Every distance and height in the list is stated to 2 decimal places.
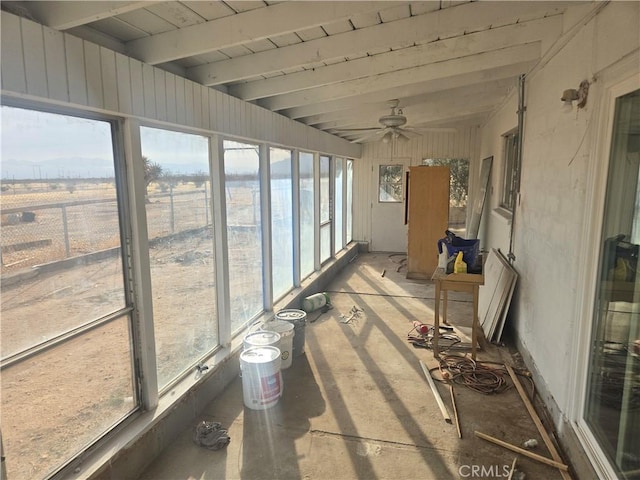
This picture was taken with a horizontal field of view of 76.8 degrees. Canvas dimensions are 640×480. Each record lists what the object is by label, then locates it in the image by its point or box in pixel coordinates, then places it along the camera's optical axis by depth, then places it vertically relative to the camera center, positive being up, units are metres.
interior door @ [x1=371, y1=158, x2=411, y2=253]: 8.95 -0.45
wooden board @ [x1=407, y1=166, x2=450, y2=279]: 6.79 -0.51
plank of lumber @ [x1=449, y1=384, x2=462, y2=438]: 2.79 -1.68
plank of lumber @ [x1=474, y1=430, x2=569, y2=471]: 2.39 -1.66
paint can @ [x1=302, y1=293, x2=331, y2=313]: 5.17 -1.51
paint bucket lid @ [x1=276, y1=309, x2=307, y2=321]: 3.92 -1.28
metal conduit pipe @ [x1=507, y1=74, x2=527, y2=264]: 4.07 +0.54
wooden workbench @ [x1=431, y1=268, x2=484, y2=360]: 3.82 -0.97
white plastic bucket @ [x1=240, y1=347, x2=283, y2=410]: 2.99 -1.42
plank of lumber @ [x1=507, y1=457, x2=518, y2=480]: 2.35 -1.67
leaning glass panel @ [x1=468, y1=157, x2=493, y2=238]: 6.70 -0.22
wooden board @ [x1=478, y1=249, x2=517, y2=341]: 4.10 -1.20
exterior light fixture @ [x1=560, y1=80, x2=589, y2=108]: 2.39 +0.55
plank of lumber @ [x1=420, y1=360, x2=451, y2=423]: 2.95 -1.67
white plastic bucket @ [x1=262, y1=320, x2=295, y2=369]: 3.58 -1.33
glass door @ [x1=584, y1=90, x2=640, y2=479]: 1.87 -0.63
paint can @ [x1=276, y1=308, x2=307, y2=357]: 3.88 -1.34
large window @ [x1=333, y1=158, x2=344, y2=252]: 7.77 -0.38
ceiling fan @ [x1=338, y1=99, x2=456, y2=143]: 4.61 +0.70
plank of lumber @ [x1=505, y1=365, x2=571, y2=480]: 2.46 -1.65
